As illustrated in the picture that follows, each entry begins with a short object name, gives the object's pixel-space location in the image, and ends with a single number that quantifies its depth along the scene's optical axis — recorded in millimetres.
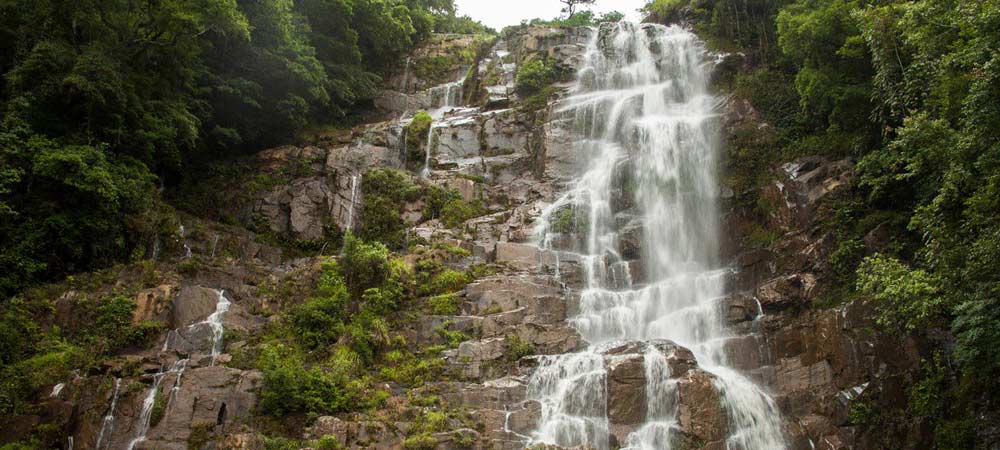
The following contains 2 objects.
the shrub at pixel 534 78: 30344
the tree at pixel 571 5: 47562
